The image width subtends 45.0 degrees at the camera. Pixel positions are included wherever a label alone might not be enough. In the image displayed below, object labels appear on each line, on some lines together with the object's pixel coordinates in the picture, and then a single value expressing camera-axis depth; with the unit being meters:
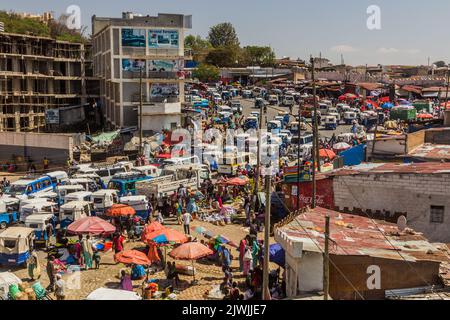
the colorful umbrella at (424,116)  51.47
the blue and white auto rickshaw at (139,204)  22.98
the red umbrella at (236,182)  27.86
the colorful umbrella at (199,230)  20.80
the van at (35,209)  22.11
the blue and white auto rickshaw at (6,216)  23.08
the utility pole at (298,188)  22.74
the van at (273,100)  72.19
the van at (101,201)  23.66
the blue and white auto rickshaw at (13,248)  17.44
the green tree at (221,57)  110.88
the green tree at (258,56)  118.25
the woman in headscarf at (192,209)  24.39
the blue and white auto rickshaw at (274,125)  47.73
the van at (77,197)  23.69
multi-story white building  51.22
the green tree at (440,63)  155.74
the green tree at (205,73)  97.44
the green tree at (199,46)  112.25
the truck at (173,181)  25.73
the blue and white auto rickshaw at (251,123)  51.19
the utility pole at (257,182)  25.98
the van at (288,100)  69.09
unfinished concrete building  57.12
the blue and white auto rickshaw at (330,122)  52.47
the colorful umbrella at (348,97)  71.25
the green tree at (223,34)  133.79
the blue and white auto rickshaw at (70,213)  21.67
